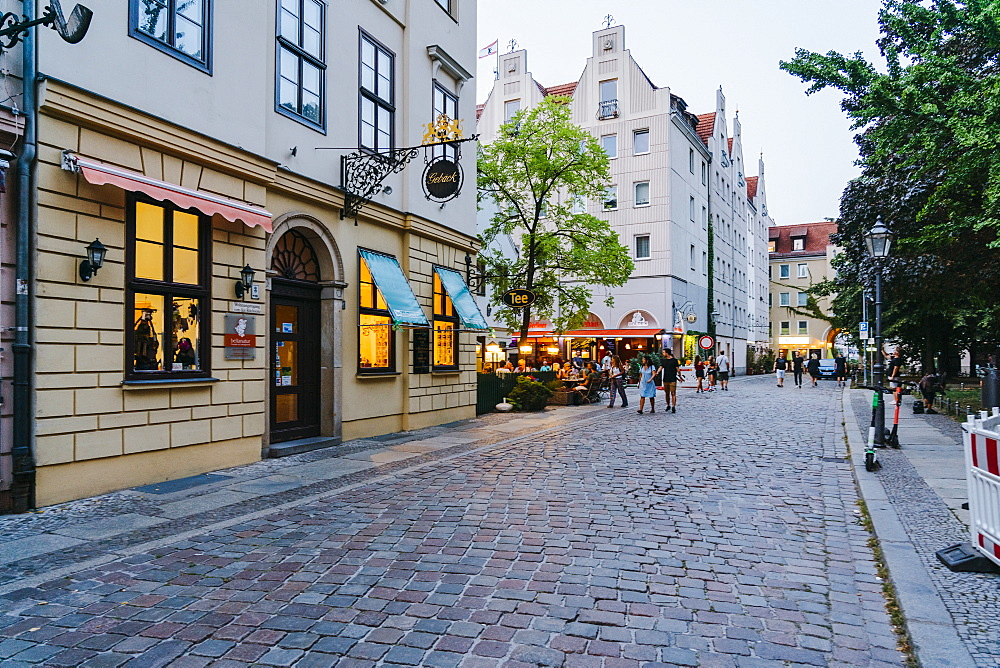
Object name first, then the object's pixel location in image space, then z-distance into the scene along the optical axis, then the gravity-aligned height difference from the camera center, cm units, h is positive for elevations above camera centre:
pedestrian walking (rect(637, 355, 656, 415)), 1995 -112
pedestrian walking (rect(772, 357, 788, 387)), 3606 -123
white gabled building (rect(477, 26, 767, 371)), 3969 +921
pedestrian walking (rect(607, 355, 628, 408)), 2210 -118
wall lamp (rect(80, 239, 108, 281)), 774 +91
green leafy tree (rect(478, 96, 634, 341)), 2327 +466
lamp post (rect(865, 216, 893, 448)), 1216 +91
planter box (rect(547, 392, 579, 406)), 2259 -173
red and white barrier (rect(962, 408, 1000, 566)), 512 -104
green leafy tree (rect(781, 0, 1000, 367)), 854 +309
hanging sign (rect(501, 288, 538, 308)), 1980 +129
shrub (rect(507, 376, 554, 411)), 2008 -146
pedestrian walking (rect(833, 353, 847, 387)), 4397 -151
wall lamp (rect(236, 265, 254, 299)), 1002 +89
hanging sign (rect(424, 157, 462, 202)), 1419 +332
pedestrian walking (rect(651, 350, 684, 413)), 2017 -90
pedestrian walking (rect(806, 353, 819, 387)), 3876 -128
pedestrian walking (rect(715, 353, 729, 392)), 3322 -128
